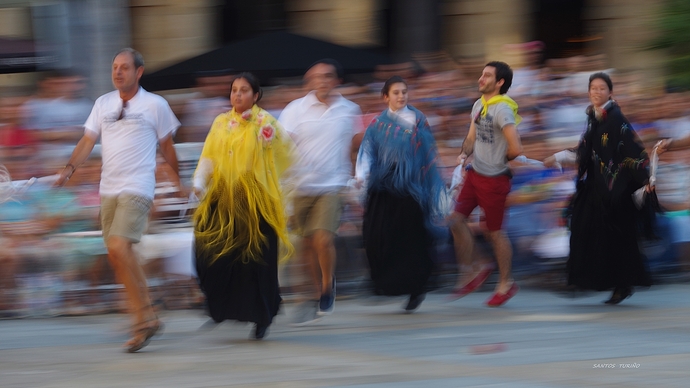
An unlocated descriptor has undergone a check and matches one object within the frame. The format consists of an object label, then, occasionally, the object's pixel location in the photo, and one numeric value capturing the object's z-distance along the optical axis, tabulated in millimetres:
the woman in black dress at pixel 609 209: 16719
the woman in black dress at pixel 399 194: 16484
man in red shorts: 16859
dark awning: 24656
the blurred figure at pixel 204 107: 21984
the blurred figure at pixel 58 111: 20344
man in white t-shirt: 13437
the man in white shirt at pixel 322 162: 16141
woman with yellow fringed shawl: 14203
